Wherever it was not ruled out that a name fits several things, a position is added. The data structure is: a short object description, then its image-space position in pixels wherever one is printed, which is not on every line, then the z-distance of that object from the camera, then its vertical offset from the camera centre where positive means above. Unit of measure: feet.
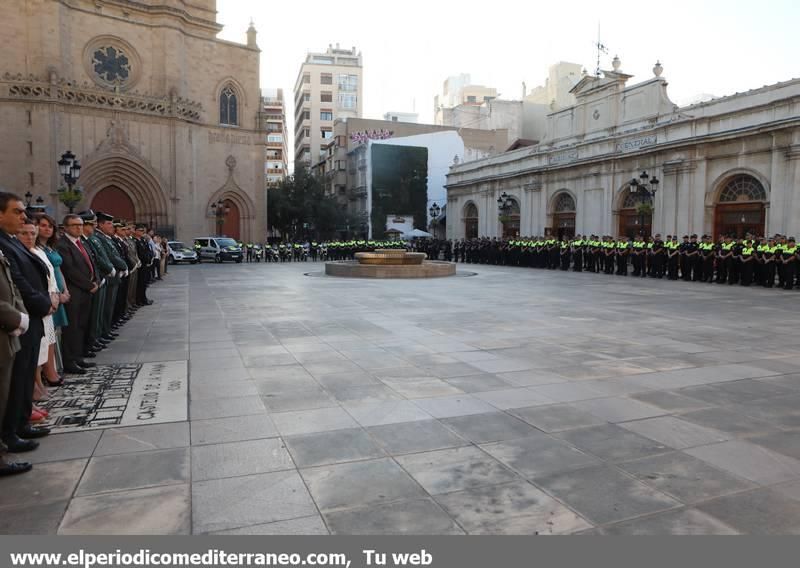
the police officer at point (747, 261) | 60.95 -1.69
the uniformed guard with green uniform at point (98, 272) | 25.50 -1.51
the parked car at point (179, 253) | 106.46 -2.40
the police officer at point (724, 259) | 63.87 -1.58
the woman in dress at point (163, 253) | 75.86 -1.76
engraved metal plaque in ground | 16.44 -5.02
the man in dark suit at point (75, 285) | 22.34 -1.76
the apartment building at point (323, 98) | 270.46 +66.64
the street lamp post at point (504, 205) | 121.60 +7.84
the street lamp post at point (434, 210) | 138.94 +7.59
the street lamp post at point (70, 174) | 58.18 +6.55
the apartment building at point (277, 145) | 322.55 +53.23
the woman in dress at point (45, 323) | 15.97 -2.72
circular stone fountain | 70.38 -3.00
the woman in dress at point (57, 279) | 19.35 -1.44
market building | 71.61 +11.89
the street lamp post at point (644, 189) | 85.05 +8.23
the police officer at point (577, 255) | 87.10 -1.74
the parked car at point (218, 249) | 112.16 -1.70
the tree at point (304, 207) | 164.45 +9.45
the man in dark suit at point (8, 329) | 12.67 -1.99
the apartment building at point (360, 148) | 180.65 +30.07
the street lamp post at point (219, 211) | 128.47 +6.48
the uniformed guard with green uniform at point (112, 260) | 29.04 -1.13
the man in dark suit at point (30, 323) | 13.98 -2.09
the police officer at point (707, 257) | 65.92 -1.44
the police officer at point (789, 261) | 56.65 -1.53
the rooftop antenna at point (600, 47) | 114.21 +38.16
